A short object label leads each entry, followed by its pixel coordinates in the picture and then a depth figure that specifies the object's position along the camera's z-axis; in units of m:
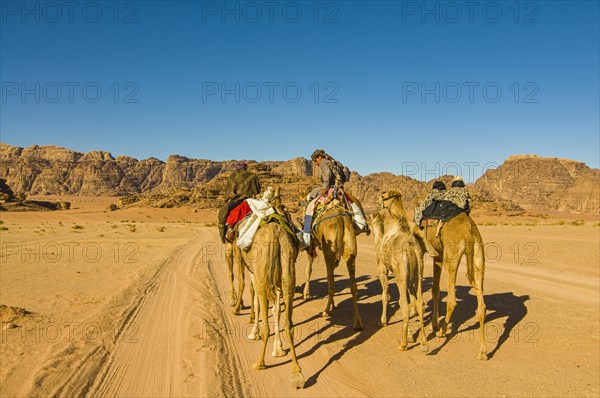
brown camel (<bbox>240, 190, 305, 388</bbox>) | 6.63
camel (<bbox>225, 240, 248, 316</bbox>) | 10.49
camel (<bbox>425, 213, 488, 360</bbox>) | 7.79
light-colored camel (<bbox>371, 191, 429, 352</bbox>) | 7.71
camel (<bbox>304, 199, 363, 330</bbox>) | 9.39
